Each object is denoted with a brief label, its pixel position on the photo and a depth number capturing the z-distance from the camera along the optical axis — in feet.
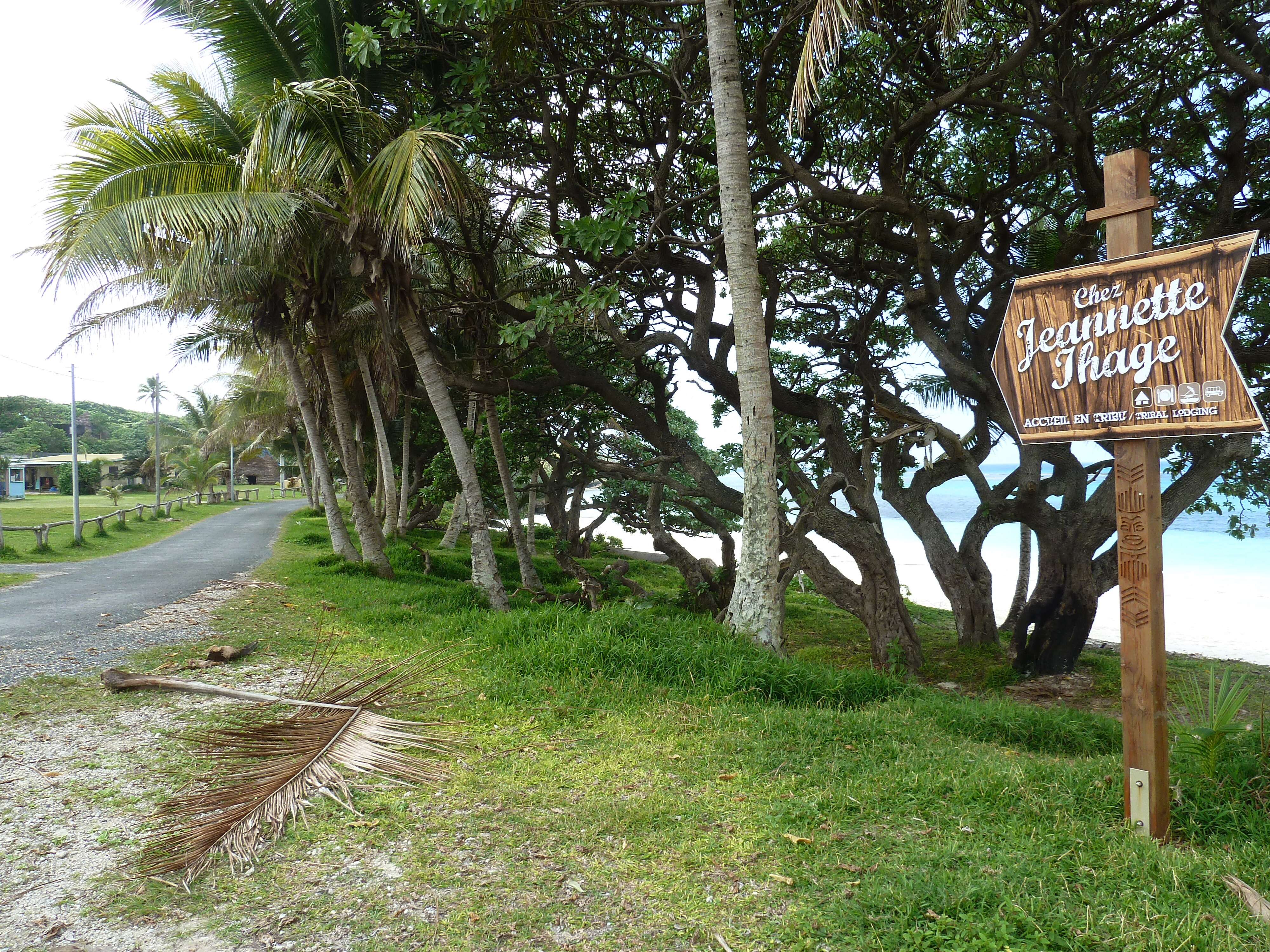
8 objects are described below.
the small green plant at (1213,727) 11.77
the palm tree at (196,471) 143.33
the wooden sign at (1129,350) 10.61
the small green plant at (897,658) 28.99
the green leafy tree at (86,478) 138.82
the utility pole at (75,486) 61.31
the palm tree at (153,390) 166.91
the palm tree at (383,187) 24.91
